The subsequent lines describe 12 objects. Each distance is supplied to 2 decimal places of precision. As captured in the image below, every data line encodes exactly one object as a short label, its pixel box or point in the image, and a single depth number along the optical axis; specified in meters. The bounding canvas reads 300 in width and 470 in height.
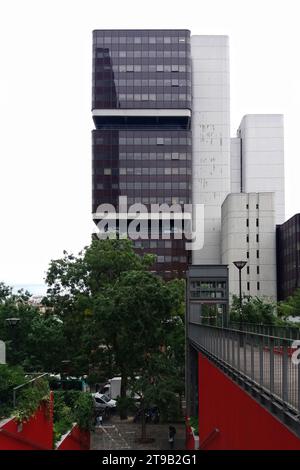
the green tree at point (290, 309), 46.97
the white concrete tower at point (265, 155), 115.31
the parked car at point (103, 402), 42.82
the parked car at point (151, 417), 39.41
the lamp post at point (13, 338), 31.93
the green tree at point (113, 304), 35.56
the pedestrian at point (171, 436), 32.07
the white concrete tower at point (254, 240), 89.19
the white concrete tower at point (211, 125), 108.62
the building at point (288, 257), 80.69
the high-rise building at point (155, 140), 103.81
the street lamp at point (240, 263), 25.77
